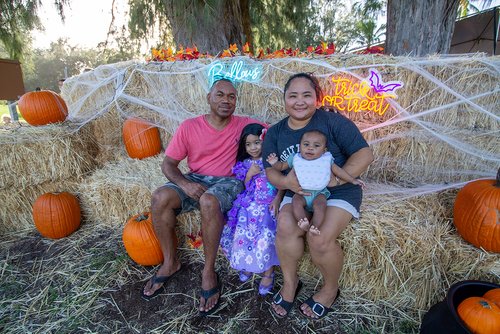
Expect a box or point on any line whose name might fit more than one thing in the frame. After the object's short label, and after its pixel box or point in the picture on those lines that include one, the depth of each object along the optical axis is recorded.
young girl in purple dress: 2.03
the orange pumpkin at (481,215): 1.82
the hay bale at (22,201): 3.15
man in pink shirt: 2.04
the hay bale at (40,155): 3.04
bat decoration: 2.49
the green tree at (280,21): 6.45
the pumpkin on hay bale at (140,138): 3.63
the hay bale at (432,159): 2.48
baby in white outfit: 1.79
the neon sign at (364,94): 2.52
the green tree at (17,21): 3.81
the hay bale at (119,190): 2.86
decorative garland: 2.90
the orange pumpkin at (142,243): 2.37
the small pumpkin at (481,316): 1.32
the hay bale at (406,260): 1.85
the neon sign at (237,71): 3.04
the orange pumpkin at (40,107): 3.43
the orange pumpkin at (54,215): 2.92
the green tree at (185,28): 4.54
